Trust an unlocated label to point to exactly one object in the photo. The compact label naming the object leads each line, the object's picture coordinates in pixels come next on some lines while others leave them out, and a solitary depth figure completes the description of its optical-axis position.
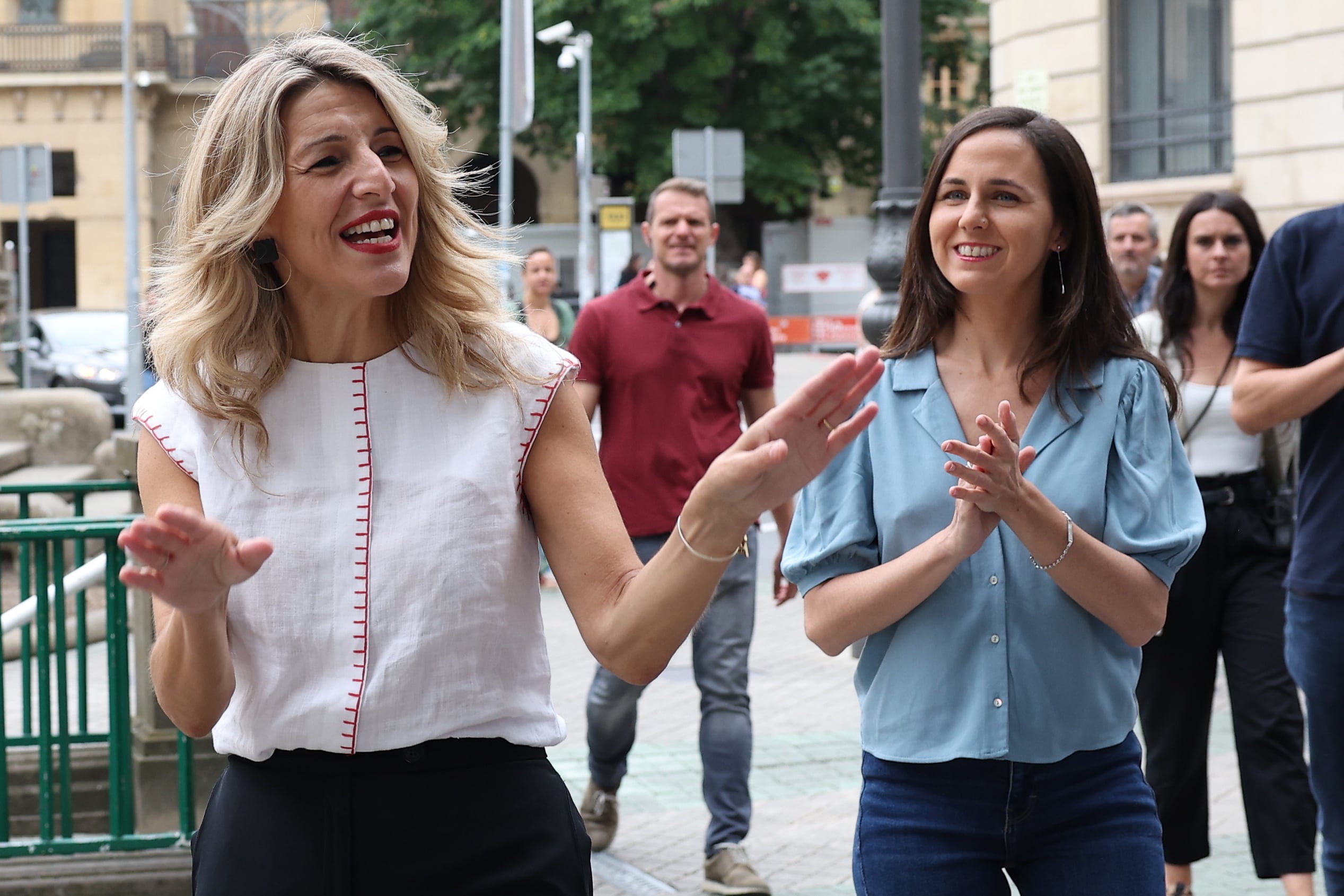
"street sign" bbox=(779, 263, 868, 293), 38.31
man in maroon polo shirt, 5.72
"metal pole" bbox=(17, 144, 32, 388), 18.42
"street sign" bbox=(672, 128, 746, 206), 15.32
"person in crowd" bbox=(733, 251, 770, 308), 28.33
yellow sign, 24.39
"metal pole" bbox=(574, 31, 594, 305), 28.92
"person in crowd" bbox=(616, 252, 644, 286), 23.77
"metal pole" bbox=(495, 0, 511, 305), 14.21
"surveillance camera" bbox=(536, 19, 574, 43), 28.17
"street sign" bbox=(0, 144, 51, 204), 18.44
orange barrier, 34.72
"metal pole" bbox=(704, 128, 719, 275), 15.34
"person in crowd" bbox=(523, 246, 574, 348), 11.52
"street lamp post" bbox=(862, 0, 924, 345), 6.52
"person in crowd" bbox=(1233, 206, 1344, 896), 3.72
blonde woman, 2.35
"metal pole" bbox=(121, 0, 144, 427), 28.70
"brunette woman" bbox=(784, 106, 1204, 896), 2.79
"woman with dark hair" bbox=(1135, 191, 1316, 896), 4.79
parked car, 22.64
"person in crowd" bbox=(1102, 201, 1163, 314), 7.27
